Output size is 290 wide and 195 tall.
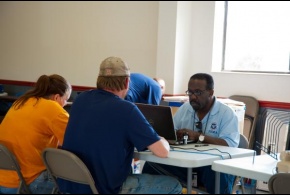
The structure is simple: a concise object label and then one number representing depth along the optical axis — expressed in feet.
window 15.10
